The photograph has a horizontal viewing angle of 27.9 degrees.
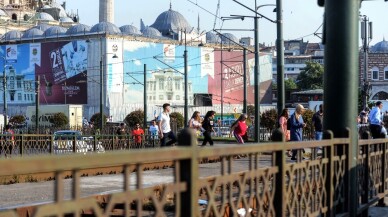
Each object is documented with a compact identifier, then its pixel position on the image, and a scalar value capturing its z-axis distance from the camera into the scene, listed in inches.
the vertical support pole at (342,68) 326.6
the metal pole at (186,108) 1674.5
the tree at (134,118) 2325.3
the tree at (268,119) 1892.2
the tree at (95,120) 2408.0
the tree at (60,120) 2257.6
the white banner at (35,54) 3245.6
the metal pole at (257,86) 1105.4
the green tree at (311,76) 4927.4
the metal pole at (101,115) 1834.6
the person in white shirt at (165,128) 789.1
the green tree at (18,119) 2625.5
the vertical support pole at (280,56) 845.8
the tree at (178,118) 2317.9
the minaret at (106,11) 4419.8
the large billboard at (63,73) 3070.9
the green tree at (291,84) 5119.1
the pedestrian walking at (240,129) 844.0
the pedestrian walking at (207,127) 865.3
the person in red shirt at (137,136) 1173.1
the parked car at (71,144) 1054.4
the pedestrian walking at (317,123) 802.8
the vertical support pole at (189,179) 161.2
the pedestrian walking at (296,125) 728.7
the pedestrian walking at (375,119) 761.6
